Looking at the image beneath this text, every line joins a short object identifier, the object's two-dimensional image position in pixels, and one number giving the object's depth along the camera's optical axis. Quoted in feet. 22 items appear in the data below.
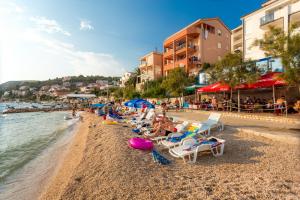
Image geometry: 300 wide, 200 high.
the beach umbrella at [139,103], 53.67
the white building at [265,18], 61.46
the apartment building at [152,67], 136.98
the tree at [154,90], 105.50
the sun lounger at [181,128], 29.19
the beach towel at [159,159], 18.22
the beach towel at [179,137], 24.04
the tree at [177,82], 68.08
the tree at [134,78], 164.60
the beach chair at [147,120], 38.63
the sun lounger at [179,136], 22.40
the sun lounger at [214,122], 30.21
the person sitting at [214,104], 55.42
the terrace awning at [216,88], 47.10
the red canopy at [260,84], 38.19
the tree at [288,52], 24.54
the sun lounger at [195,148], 18.47
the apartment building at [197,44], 102.99
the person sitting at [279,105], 38.83
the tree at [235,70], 43.24
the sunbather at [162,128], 29.40
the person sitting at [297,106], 36.50
